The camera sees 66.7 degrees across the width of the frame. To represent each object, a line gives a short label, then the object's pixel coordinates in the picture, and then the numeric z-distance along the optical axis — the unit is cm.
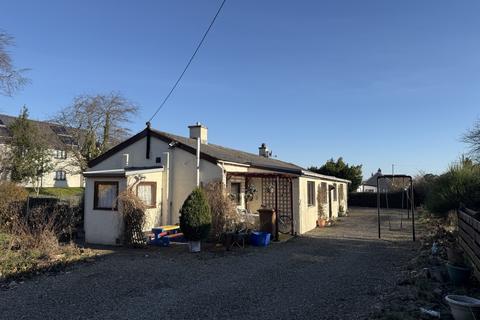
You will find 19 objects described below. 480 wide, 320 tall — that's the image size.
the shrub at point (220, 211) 1320
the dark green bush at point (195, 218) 1149
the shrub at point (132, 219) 1232
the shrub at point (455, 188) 1277
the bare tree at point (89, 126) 3325
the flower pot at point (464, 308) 458
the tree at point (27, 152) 3159
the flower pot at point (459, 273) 673
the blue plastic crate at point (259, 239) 1295
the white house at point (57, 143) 3356
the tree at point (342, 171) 3784
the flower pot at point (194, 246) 1166
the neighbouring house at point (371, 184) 6104
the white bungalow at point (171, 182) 1320
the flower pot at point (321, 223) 1934
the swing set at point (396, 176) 1459
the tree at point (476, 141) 1394
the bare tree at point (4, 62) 1652
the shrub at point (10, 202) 1316
